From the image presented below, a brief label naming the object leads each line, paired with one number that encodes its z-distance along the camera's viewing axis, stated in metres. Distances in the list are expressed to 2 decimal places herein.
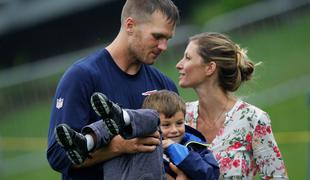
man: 10.47
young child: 10.09
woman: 12.23
